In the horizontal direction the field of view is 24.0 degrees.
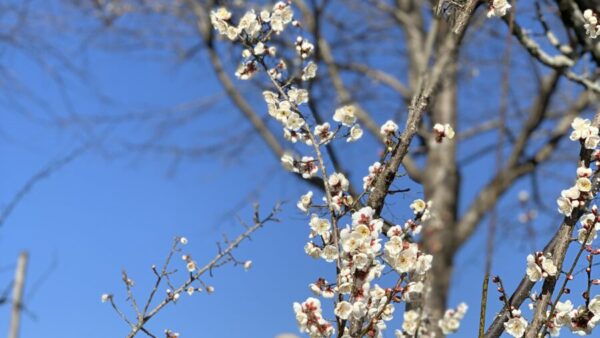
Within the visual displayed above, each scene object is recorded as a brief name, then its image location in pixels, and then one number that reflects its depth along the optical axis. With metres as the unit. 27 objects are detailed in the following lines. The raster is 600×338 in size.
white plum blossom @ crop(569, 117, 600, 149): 1.77
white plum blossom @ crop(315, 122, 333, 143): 1.86
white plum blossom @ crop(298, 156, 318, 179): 1.85
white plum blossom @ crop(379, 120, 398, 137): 1.79
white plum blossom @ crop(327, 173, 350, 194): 1.79
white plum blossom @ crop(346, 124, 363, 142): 1.86
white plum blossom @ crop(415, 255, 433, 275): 1.69
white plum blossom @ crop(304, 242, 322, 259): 1.76
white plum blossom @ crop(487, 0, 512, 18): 1.93
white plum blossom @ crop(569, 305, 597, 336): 1.72
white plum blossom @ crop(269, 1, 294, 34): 1.97
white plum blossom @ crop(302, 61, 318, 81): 1.94
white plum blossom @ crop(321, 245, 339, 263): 1.74
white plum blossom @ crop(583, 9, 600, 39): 1.97
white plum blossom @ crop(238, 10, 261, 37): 1.95
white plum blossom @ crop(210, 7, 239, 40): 1.99
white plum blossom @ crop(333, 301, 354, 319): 1.68
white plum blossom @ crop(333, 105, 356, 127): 1.85
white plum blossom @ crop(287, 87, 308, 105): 1.89
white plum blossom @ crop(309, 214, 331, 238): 1.76
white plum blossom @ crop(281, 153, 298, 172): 1.85
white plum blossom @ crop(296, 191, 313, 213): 1.80
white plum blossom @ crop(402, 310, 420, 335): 1.67
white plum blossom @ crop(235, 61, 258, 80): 1.98
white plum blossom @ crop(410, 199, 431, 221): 1.77
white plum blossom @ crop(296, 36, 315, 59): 1.95
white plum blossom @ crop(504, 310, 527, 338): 1.70
